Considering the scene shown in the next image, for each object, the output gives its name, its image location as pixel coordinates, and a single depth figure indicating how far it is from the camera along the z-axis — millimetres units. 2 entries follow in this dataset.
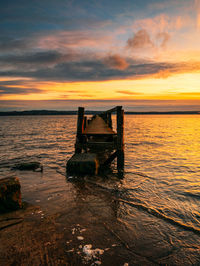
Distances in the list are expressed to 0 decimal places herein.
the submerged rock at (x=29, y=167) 8789
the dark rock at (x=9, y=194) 4023
